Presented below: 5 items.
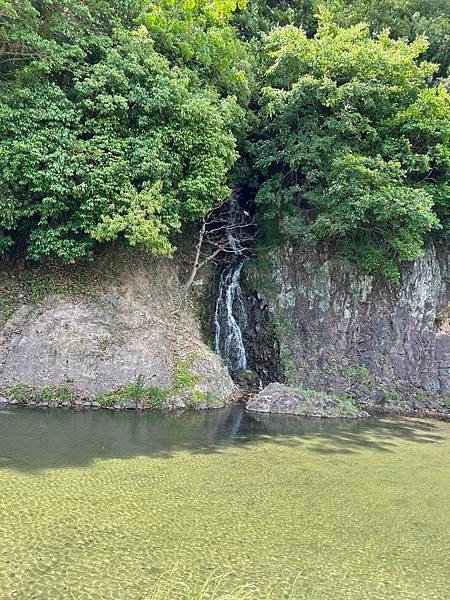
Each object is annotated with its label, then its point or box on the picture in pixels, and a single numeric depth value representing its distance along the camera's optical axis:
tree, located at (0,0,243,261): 9.09
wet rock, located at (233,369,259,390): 11.94
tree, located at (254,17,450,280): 11.19
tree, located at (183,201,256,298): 12.16
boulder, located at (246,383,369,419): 9.87
